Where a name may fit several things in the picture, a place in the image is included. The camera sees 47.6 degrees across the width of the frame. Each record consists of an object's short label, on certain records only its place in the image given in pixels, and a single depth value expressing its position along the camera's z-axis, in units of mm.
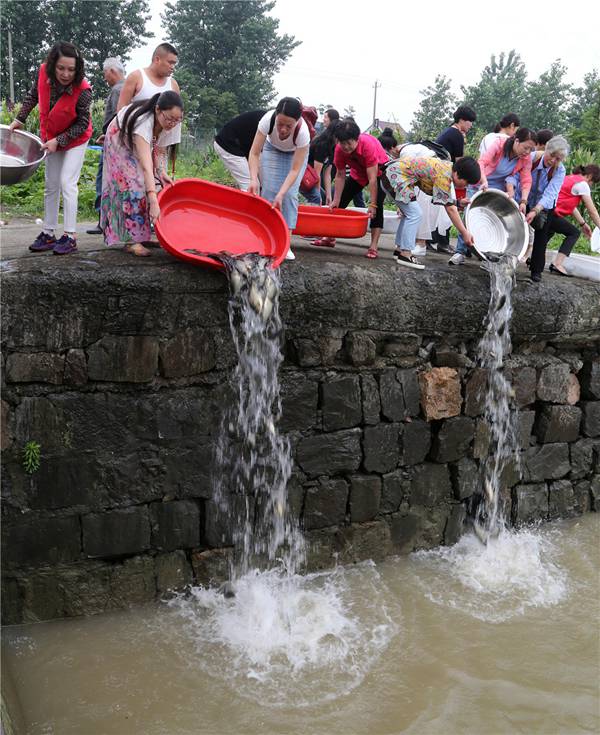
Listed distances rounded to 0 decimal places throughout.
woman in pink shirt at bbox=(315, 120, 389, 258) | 4934
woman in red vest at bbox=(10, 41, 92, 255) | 4156
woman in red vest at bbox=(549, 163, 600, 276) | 5797
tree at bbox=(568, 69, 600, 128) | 32969
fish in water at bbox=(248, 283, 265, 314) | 3924
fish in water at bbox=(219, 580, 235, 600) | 4168
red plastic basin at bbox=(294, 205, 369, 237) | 4918
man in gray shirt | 5387
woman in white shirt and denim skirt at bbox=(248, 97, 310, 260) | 4512
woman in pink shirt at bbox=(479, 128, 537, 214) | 5699
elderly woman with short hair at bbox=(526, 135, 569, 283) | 5586
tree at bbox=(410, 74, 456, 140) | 35500
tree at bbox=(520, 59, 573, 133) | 32438
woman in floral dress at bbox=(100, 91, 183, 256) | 4023
